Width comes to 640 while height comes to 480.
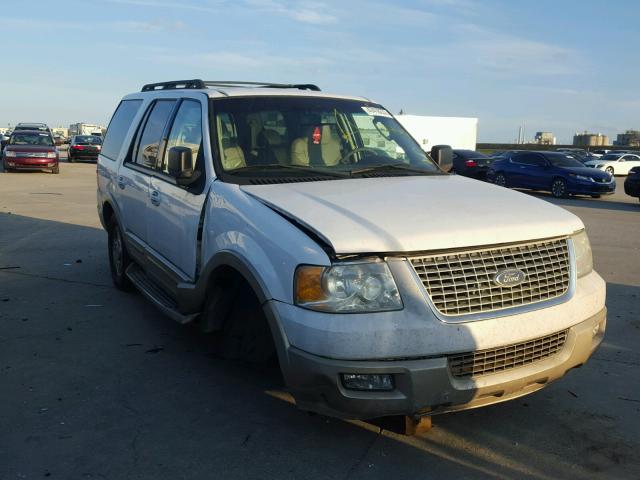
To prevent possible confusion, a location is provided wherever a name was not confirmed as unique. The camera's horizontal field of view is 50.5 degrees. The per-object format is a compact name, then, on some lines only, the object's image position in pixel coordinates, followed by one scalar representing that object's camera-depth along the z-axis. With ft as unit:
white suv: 10.48
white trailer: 135.13
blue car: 68.74
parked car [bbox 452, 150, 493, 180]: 88.74
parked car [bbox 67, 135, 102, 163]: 121.39
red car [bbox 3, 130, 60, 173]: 85.25
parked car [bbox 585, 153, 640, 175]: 124.16
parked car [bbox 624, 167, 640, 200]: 63.81
